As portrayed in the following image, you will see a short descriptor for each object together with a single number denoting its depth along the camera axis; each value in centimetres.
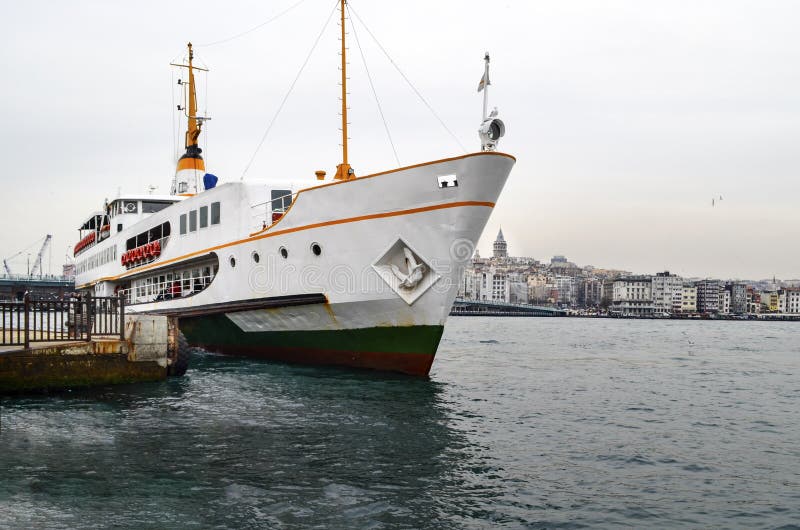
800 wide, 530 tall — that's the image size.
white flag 1605
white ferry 1582
